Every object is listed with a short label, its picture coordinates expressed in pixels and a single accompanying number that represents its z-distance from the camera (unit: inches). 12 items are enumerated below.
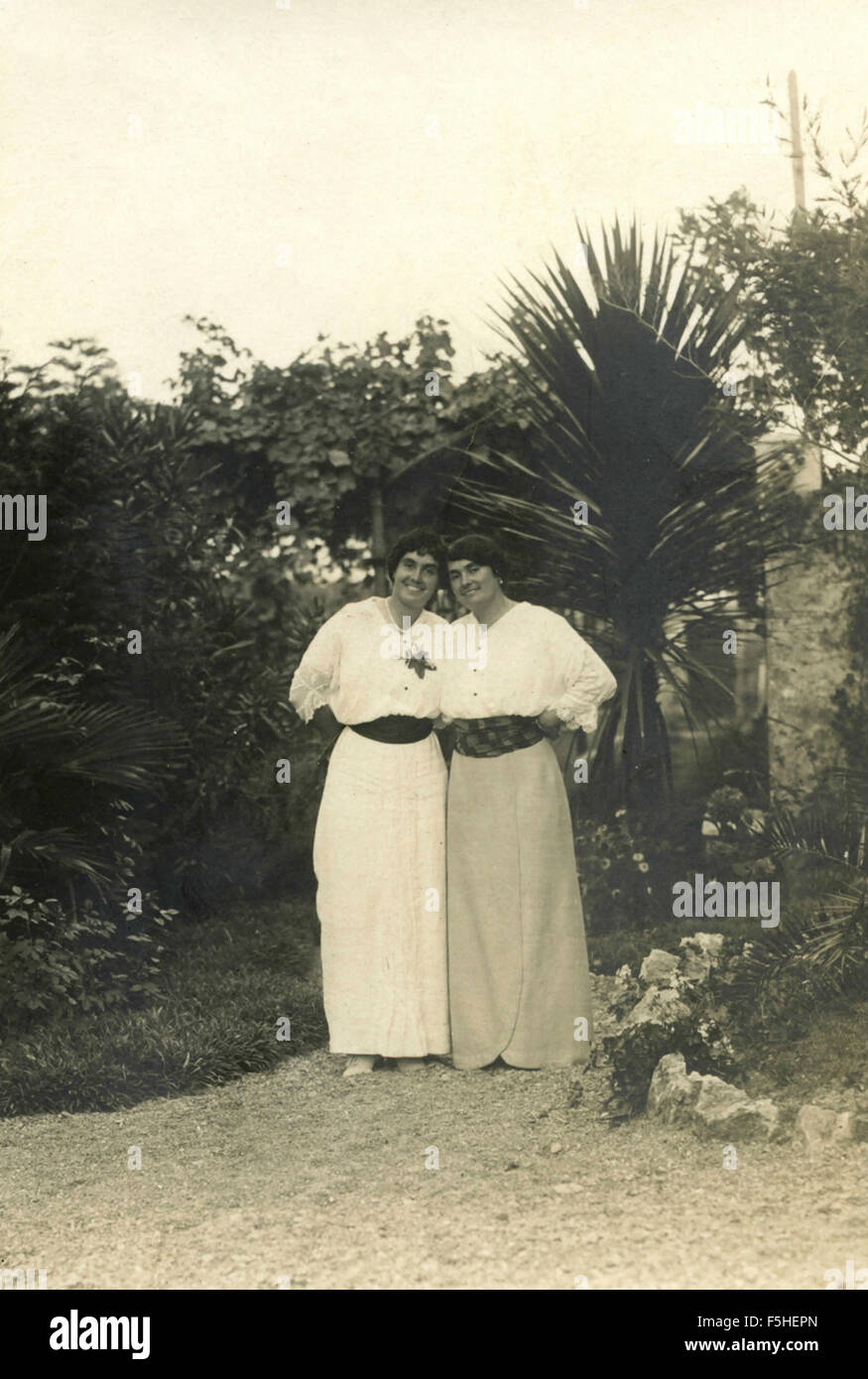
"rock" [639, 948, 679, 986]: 196.9
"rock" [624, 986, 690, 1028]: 189.9
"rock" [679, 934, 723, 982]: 196.9
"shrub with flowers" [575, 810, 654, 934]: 200.1
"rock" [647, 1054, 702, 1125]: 183.6
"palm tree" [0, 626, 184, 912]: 212.4
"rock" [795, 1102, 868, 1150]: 178.5
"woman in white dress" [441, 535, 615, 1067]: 199.2
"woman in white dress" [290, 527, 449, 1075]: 200.7
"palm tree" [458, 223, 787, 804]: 201.5
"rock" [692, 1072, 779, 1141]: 179.9
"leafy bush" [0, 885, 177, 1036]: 213.8
